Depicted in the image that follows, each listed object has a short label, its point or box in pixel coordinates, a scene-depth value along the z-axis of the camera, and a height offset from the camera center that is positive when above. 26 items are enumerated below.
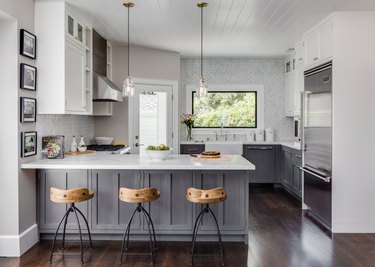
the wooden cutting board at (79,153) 4.60 -0.35
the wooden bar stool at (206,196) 3.25 -0.65
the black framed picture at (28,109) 3.51 +0.18
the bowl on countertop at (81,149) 4.85 -0.31
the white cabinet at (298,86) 5.99 +0.75
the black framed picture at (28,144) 3.55 -0.19
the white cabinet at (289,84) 6.70 +0.88
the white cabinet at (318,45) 4.26 +1.12
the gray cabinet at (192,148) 6.79 -0.41
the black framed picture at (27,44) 3.49 +0.87
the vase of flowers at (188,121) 7.02 +0.13
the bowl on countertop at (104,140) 5.91 -0.23
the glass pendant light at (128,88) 3.79 +0.43
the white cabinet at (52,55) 3.86 +0.80
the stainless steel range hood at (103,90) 5.18 +0.56
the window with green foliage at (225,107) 7.46 +0.41
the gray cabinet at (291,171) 5.63 -0.75
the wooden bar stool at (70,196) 3.30 -0.67
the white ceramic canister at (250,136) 7.38 -0.17
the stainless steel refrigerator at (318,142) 4.23 -0.19
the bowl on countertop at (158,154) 3.83 -0.30
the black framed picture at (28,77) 3.50 +0.52
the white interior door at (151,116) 6.36 +0.21
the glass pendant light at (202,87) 3.91 +0.46
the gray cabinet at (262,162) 6.77 -0.67
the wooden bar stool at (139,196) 3.28 -0.66
